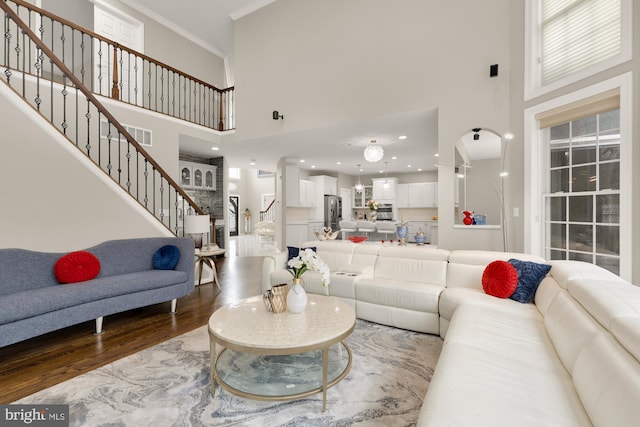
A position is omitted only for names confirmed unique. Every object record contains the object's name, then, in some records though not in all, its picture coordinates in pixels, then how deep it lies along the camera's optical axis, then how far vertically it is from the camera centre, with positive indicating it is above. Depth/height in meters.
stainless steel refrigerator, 9.80 +0.09
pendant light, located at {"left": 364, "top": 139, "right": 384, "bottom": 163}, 5.55 +1.13
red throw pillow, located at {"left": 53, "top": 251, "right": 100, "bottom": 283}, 3.04 -0.56
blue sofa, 2.43 -0.72
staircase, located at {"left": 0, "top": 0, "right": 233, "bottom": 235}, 4.14 +1.91
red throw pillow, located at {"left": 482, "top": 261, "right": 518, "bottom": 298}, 2.59 -0.58
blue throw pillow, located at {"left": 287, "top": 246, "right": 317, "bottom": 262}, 3.97 -0.50
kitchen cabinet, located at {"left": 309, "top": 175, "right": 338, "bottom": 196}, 9.61 +0.99
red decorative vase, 4.24 -0.07
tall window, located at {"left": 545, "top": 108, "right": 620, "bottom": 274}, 2.86 +0.25
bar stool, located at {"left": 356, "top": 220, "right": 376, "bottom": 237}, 8.66 -0.35
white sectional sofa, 1.09 -0.74
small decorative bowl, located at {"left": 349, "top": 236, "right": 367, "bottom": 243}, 4.55 -0.39
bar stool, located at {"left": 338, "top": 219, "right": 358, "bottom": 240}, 8.65 -0.35
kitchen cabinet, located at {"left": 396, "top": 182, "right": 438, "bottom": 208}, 9.72 +0.65
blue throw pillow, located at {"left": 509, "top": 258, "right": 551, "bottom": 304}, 2.55 -0.57
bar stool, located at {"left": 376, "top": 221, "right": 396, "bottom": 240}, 8.70 -0.38
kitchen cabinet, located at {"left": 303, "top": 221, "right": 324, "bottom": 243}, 8.95 -0.42
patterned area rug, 1.73 -1.19
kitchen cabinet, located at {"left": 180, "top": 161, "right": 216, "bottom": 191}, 7.66 +1.01
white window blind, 2.83 +1.86
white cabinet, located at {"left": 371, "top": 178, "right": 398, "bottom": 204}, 10.47 +0.87
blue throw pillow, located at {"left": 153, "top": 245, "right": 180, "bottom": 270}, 3.78 -0.57
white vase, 2.25 -0.65
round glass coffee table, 1.78 -0.79
